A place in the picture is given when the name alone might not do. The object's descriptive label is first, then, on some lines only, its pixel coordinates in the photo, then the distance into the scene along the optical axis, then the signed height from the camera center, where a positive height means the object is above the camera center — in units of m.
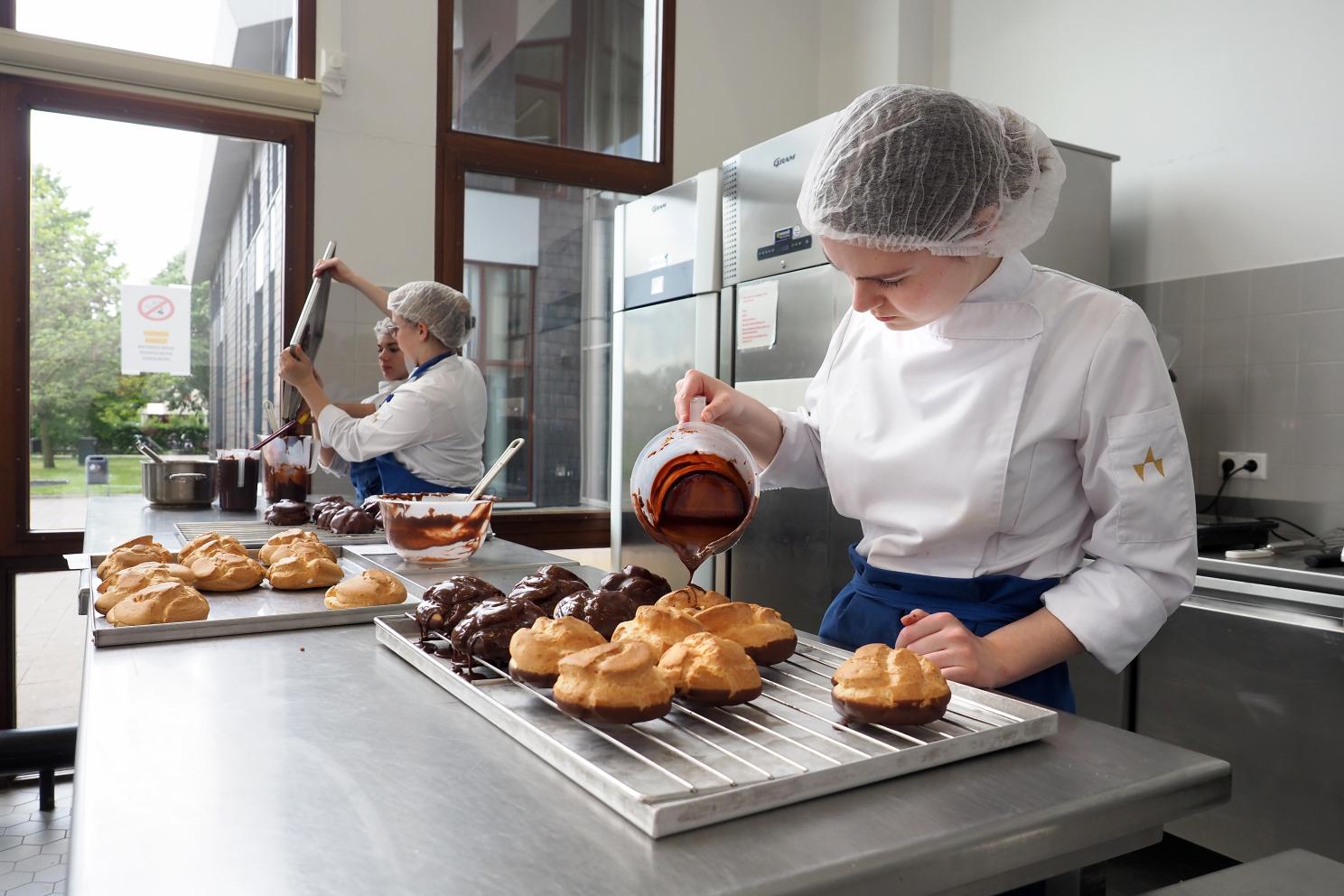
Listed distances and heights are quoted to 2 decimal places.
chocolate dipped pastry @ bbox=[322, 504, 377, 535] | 2.51 -0.26
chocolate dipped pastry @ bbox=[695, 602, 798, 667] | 1.15 -0.24
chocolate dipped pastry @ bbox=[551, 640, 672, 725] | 0.90 -0.25
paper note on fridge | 3.58 +0.44
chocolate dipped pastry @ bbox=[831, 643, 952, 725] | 0.93 -0.25
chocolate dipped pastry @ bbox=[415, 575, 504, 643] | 1.29 -0.24
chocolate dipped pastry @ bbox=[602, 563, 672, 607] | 1.34 -0.23
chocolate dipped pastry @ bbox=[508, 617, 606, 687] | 1.02 -0.24
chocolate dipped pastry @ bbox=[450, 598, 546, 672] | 1.14 -0.25
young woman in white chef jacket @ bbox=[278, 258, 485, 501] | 3.19 +0.04
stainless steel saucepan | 3.29 -0.21
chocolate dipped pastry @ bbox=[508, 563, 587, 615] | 1.33 -0.23
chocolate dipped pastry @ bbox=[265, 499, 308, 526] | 2.79 -0.27
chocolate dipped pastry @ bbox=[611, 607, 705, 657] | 1.10 -0.23
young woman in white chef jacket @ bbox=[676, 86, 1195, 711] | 1.37 +0.02
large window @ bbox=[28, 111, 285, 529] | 3.93 +0.52
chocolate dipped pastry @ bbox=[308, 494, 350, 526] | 2.74 -0.24
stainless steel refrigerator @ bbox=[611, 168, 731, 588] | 3.93 +0.47
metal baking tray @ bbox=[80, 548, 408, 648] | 1.35 -0.30
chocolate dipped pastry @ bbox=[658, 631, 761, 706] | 0.97 -0.25
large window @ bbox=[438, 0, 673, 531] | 4.64 +1.18
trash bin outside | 4.00 -0.20
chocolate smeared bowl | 1.94 -0.21
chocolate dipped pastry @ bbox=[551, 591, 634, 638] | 1.22 -0.24
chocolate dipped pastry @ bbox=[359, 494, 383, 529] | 2.64 -0.24
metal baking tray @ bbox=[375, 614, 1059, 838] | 0.77 -0.29
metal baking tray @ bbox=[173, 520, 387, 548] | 2.41 -0.29
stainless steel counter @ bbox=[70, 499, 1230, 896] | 0.68 -0.31
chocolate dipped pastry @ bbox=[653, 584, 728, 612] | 1.25 -0.23
